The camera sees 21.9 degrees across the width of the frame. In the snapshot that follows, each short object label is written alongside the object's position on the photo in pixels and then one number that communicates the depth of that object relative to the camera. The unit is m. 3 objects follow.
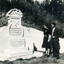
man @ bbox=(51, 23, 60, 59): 7.89
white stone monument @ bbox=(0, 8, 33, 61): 7.44
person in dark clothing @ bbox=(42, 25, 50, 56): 8.09
